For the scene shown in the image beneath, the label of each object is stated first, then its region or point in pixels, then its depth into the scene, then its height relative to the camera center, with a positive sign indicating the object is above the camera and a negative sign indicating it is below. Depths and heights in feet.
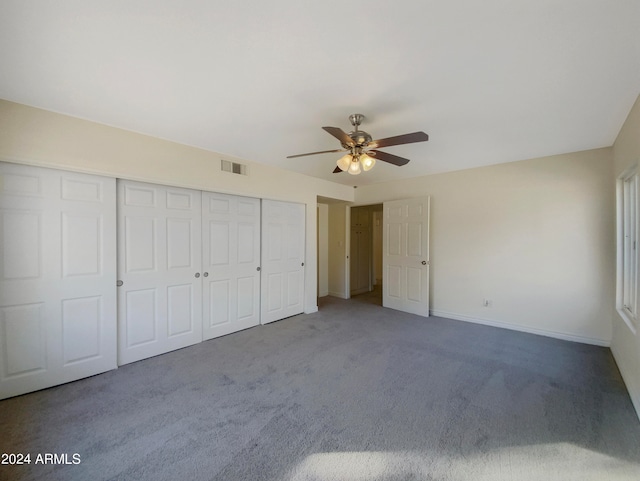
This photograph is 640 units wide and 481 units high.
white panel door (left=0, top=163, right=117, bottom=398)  7.36 -1.12
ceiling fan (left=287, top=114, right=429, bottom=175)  7.43 +2.70
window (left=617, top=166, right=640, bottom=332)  8.91 -0.19
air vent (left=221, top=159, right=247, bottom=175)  11.74 +3.17
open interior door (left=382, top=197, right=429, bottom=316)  15.12 -0.97
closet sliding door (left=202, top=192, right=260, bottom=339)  11.59 -1.11
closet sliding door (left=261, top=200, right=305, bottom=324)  13.75 -1.12
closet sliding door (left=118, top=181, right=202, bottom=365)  9.37 -1.15
